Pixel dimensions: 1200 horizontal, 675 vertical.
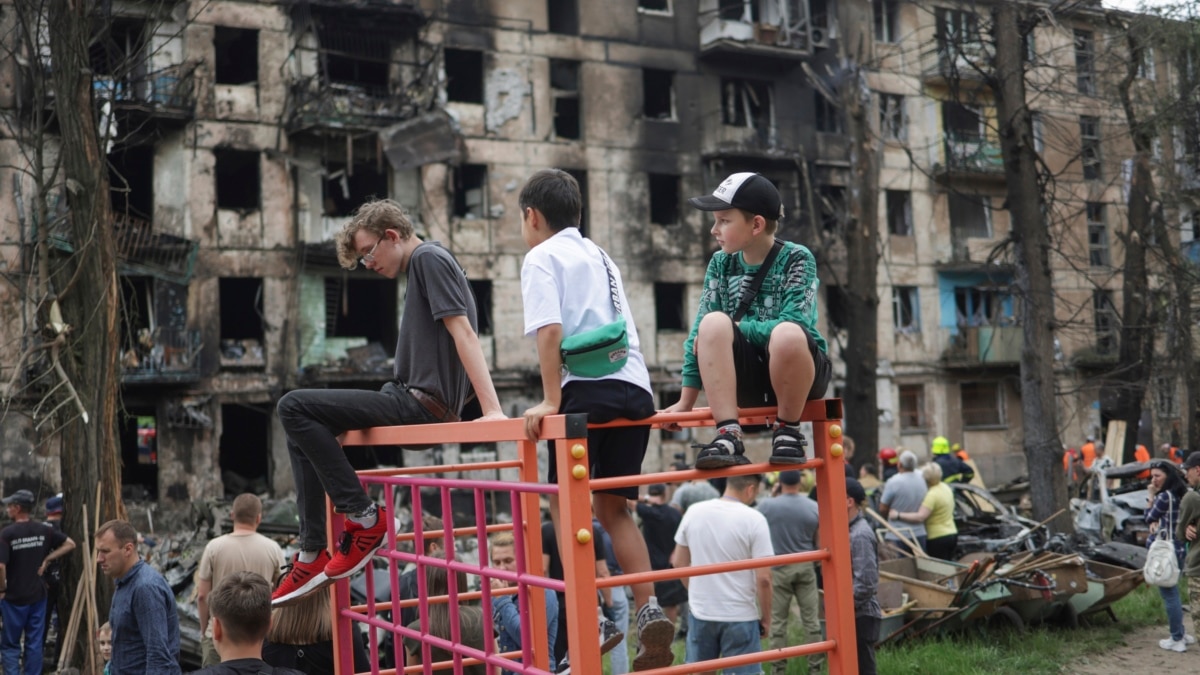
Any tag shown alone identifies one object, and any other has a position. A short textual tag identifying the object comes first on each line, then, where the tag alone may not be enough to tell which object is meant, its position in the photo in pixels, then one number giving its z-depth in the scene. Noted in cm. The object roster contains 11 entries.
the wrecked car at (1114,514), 1769
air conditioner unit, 3744
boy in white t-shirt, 437
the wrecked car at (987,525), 1437
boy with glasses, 520
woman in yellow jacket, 1387
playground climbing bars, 379
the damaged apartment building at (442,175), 2830
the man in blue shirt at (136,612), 721
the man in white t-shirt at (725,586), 850
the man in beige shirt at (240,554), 825
